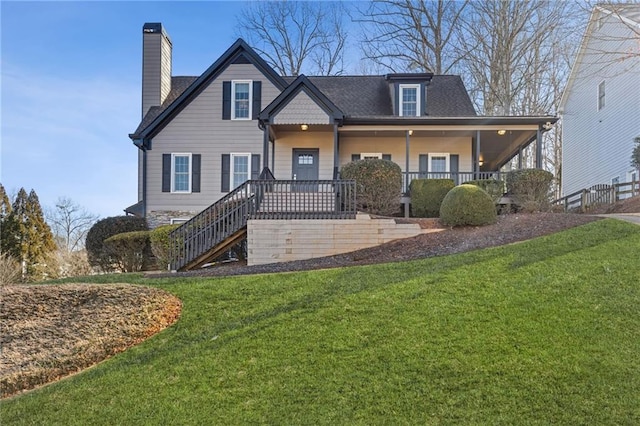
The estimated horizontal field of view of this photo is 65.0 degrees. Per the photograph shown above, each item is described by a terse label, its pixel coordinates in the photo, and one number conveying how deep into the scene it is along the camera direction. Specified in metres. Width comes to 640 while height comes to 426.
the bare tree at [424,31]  25.83
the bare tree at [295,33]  27.28
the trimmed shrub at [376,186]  14.30
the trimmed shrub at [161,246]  12.59
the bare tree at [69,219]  36.06
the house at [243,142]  17.88
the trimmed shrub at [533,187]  15.12
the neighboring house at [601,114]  18.47
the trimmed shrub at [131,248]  14.40
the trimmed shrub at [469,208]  12.28
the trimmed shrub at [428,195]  15.22
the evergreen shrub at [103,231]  15.51
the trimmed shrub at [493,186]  15.42
